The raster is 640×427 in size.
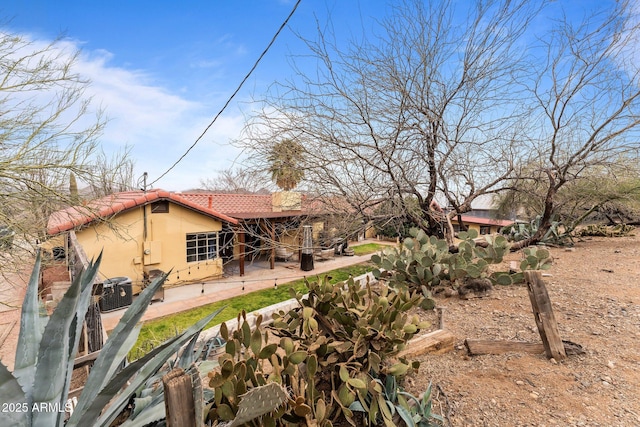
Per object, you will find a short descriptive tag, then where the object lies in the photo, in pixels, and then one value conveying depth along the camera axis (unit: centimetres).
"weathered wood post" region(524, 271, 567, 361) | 244
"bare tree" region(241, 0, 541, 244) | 454
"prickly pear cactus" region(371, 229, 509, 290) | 419
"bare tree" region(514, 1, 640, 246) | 438
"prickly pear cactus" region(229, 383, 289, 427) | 125
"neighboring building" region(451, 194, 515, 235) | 2080
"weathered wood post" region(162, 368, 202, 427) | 99
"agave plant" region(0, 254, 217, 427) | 112
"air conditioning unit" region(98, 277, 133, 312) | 770
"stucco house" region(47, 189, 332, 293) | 857
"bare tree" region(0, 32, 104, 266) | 434
